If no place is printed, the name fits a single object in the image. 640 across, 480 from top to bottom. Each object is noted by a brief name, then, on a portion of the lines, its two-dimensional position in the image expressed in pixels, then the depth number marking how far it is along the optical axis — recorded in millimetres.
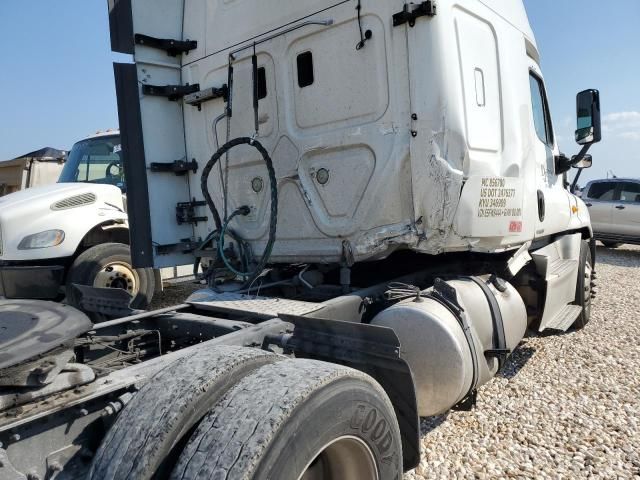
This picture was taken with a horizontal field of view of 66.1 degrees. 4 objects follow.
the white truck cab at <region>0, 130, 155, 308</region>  5457
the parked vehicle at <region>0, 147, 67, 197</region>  13711
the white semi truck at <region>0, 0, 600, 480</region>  1597
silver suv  12594
